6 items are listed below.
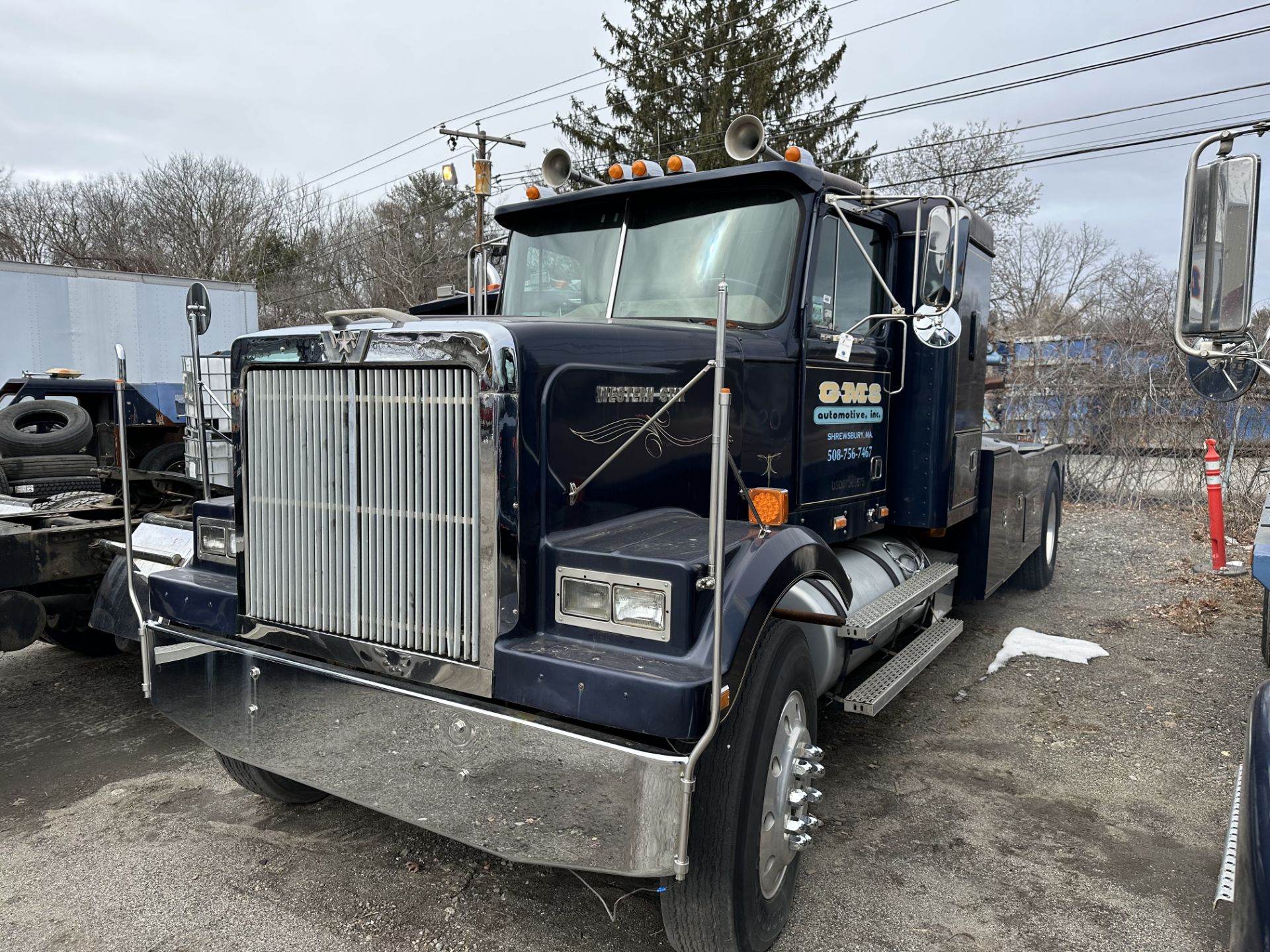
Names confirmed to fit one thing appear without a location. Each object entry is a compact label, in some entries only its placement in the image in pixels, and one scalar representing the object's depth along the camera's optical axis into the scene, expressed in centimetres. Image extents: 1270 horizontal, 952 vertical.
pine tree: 2362
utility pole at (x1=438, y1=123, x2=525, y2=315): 1836
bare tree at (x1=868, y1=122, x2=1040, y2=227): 2353
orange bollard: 735
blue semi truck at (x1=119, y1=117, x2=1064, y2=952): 235
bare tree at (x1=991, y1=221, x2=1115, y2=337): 2298
